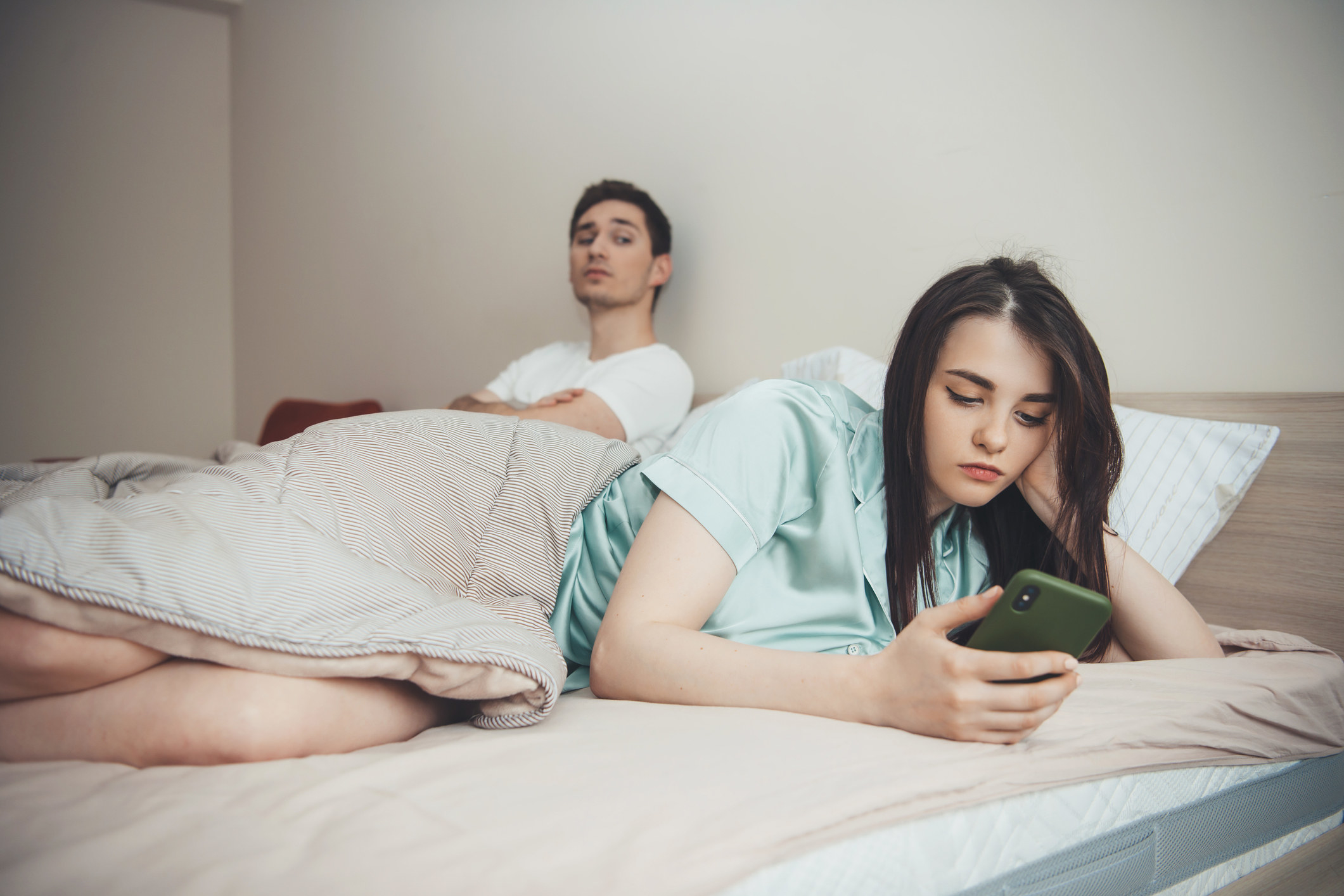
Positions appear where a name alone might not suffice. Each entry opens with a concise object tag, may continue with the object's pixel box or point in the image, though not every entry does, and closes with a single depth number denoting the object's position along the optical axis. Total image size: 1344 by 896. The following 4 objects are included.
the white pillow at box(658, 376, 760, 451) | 1.64
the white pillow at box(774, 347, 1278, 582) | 1.08
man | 1.73
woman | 0.59
